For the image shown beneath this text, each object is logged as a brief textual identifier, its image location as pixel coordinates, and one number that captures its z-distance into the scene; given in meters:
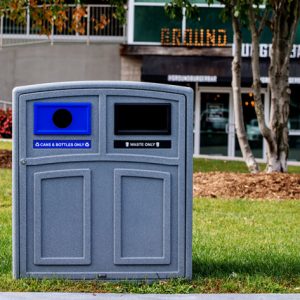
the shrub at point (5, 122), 26.34
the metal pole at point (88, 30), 25.85
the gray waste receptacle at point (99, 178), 6.49
